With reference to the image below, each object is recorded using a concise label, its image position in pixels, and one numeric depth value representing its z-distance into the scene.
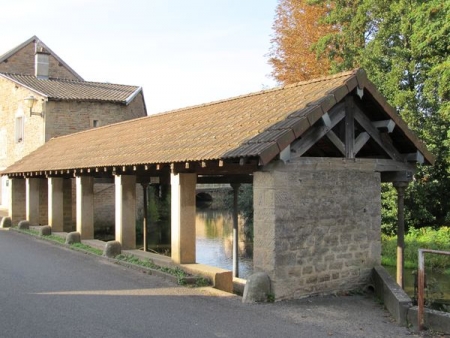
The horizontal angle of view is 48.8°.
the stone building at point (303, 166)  7.12
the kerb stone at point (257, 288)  6.95
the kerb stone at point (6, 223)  17.02
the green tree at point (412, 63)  16.42
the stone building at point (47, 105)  20.11
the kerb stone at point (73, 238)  12.53
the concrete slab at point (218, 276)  7.92
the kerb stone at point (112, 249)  10.56
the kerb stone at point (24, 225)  15.89
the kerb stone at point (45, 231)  14.12
